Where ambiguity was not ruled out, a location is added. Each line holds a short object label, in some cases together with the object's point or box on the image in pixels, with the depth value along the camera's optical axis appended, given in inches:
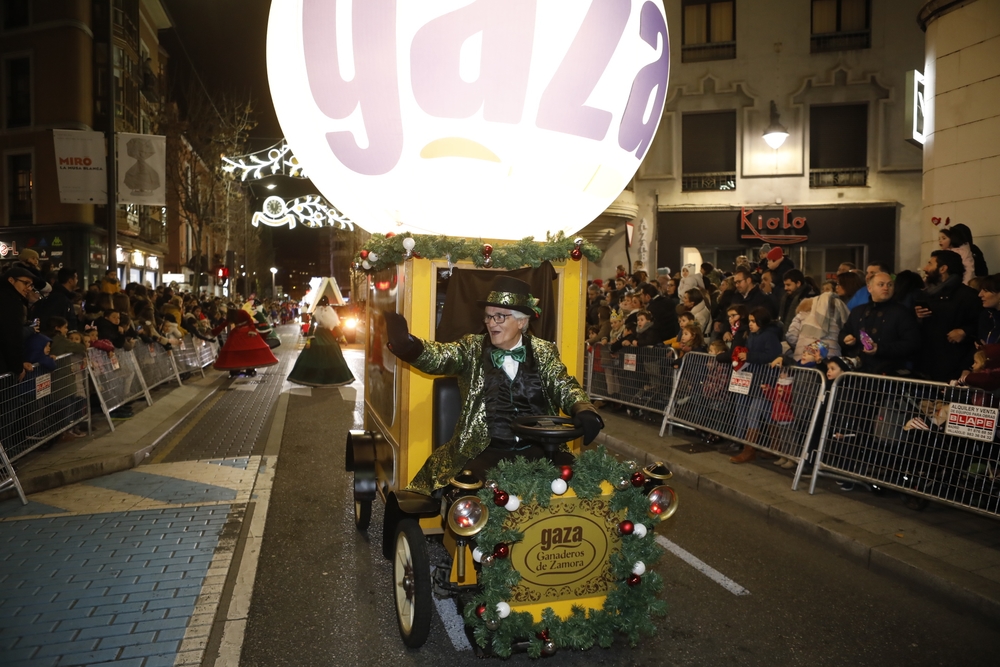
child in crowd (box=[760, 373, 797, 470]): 279.7
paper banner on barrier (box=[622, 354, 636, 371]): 409.1
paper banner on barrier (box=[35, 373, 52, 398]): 293.6
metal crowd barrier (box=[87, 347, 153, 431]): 374.3
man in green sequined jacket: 156.3
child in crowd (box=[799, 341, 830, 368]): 290.2
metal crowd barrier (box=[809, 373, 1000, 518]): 209.2
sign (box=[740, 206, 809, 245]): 859.4
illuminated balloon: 155.0
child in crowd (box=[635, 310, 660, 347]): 409.7
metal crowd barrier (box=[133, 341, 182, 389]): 466.2
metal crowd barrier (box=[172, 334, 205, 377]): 589.0
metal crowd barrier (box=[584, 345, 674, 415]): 378.9
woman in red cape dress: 627.5
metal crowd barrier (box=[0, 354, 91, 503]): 265.4
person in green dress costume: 571.8
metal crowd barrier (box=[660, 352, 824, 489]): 272.7
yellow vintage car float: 127.7
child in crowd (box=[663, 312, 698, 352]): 369.3
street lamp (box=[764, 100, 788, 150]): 775.1
